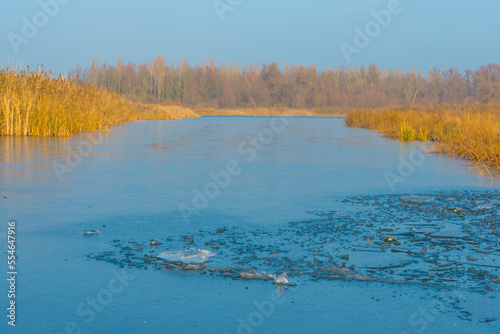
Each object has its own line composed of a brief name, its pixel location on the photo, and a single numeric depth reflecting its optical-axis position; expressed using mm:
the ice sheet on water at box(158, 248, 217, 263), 4844
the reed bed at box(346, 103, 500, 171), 13289
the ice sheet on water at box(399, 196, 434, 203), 7984
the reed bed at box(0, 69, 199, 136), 18938
